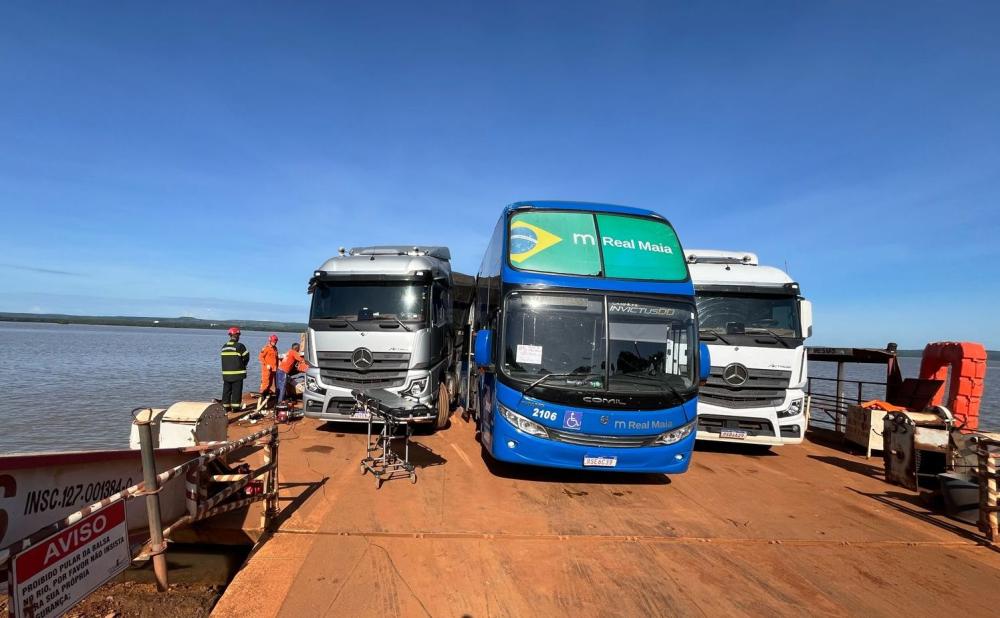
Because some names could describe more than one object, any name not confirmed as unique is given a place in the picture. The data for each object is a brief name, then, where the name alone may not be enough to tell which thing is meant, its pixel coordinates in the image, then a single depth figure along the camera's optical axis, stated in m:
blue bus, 5.70
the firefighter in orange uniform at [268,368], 11.08
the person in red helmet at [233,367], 10.38
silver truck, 8.40
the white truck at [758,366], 7.80
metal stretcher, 5.96
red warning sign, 2.16
